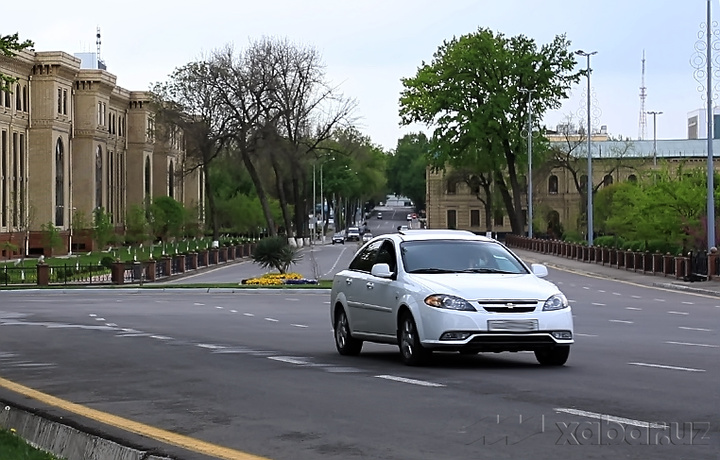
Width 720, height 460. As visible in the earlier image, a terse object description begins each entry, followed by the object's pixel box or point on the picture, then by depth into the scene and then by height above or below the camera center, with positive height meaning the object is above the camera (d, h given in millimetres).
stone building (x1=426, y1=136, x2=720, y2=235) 124812 +3351
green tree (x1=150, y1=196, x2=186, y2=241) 106000 +499
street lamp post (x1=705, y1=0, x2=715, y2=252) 48312 +2638
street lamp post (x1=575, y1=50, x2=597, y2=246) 73750 +2244
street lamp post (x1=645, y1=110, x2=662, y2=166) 118456 +9521
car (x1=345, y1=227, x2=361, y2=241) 137250 -1599
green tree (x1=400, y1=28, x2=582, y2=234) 92312 +8956
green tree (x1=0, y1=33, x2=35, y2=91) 21688 +2924
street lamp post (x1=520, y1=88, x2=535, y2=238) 89688 +4541
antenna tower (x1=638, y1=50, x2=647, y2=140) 122000 +11448
